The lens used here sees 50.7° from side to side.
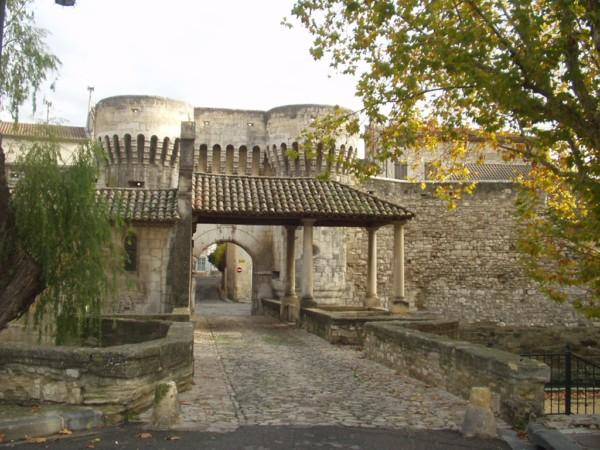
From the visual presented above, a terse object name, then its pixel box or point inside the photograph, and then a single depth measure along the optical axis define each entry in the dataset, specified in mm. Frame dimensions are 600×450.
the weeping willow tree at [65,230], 7992
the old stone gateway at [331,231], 25734
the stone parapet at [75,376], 6645
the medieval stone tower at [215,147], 26703
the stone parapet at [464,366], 6863
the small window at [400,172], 35219
